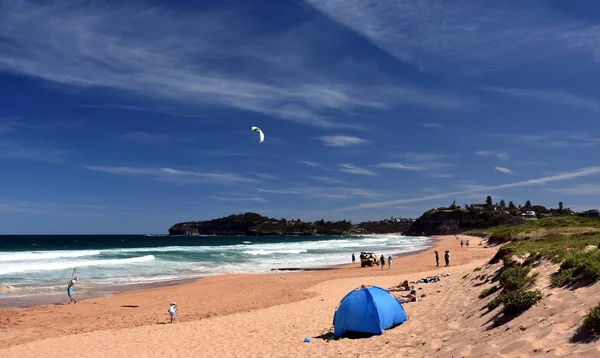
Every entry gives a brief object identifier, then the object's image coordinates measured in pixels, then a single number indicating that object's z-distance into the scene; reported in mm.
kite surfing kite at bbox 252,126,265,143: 21141
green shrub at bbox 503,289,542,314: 8016
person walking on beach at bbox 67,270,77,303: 19592
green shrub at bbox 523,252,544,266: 11377
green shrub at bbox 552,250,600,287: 7996
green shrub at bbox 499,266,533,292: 9836
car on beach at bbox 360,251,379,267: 35344
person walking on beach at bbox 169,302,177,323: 14815
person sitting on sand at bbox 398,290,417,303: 14211
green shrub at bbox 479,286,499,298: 10836
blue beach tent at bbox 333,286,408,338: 10547
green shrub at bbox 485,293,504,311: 9000
